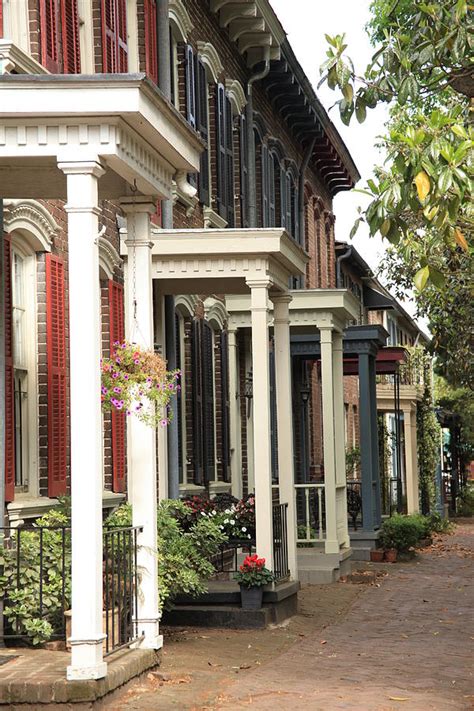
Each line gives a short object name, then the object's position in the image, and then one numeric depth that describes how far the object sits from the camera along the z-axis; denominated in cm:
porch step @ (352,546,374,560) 2173
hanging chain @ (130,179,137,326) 991
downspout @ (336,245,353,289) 3182
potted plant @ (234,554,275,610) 1292
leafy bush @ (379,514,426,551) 2212
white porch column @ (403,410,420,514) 3158
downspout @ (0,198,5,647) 1027
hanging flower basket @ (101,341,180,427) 938
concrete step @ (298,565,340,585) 1817
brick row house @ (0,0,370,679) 855
